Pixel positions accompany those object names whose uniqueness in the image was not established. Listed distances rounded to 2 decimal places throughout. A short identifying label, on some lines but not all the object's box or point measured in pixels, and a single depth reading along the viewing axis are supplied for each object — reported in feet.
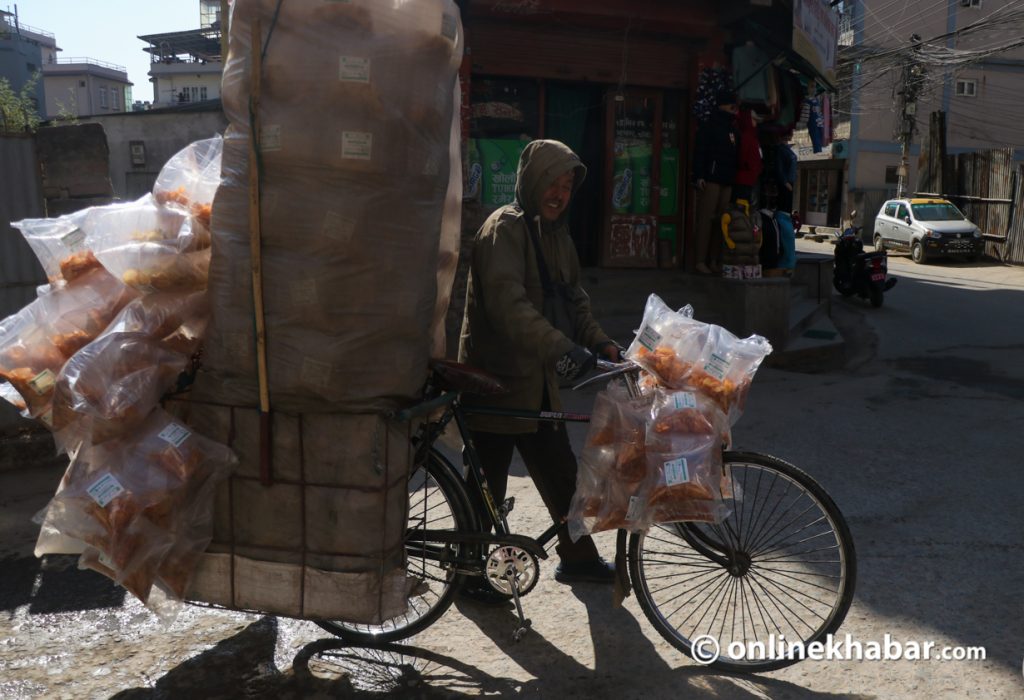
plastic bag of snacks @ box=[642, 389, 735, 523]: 9.21
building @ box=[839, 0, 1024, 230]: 99.09
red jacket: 28.45
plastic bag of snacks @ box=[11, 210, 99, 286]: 9.49
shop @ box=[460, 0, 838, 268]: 26.48
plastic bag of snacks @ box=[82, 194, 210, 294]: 9.14
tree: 71.11
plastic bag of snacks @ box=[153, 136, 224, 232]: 9.90
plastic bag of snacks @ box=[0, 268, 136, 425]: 9.07
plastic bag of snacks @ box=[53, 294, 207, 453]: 8.59
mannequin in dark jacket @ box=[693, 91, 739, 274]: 27.68
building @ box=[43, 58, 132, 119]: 209.87
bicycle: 9.87
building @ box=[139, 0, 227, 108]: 164.31
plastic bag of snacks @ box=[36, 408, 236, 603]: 8.57
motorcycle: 42.65
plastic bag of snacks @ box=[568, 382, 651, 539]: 9.50
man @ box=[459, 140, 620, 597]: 10.50
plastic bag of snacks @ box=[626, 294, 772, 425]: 9.40
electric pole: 89.92
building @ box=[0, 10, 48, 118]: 149.07
